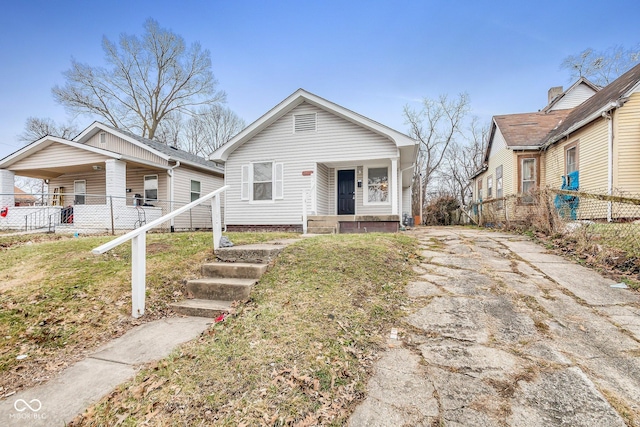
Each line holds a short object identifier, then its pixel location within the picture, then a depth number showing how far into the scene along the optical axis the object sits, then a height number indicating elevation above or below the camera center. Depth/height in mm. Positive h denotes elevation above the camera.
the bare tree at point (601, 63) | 17567 +9555
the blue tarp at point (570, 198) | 6309 +279
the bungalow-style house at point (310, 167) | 9391 +1567
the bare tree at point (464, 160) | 26500 +4870
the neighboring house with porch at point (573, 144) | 7980 +2419
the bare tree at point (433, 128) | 25156 +7482
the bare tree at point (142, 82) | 21281 +9962
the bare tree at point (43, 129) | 22930 +6867
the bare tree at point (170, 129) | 24016 +7127
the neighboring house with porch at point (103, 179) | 11156 +1476
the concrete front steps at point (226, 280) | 3195 -884
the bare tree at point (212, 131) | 27906 +7909
